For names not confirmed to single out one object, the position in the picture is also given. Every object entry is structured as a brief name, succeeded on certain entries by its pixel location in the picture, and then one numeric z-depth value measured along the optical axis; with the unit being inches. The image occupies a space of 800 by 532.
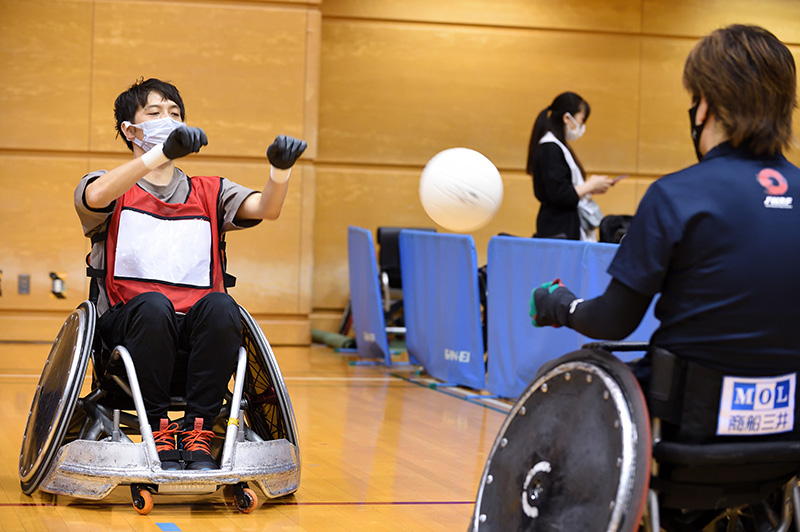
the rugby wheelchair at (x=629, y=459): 119.7
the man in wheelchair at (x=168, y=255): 190.8
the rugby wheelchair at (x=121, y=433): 183.8
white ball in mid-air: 294.8
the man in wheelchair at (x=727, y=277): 124.3
